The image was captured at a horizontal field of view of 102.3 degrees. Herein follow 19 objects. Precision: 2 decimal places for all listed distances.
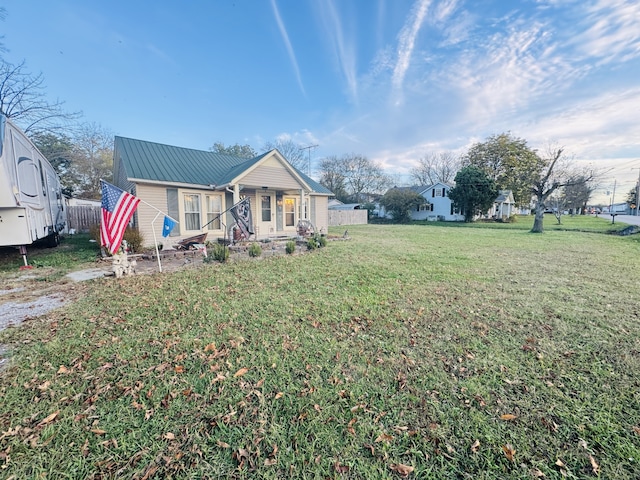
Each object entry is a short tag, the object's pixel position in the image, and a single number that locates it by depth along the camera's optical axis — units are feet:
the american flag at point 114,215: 19.71
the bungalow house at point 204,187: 36.32
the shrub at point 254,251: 30.50
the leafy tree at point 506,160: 114.93
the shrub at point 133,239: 31.53
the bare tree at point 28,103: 46.83
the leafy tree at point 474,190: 101.19
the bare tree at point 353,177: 146.72
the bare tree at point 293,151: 125.59
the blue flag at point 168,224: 24.42
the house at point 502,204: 123.85
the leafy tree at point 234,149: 130.82
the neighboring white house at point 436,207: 117.19
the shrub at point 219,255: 27.32
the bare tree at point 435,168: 159.26
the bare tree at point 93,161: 82.33
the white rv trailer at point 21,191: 19.01
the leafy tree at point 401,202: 109.81
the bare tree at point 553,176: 63.41
